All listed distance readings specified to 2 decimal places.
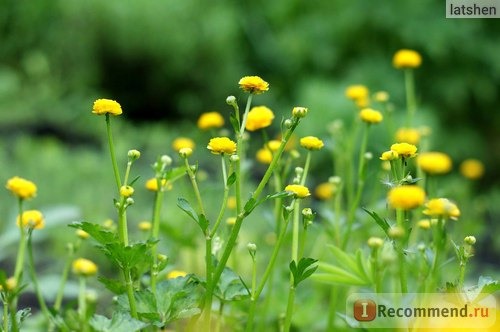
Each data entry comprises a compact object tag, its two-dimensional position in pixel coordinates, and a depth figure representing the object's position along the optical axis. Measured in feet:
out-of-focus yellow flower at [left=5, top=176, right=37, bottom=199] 4.29
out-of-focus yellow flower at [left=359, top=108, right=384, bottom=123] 4.78
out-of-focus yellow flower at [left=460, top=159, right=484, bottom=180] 7.28
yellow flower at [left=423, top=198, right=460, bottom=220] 3.90
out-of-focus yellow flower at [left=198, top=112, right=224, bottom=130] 4.93
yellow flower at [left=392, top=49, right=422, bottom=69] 5.28
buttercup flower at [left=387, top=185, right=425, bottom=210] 3.85
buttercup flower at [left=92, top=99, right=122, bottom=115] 4.17
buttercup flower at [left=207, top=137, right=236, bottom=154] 4.13
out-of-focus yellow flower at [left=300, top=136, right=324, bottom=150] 4.39
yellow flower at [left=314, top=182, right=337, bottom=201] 6.06
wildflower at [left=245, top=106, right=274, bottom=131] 4.45
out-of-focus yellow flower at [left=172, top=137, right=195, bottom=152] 4.89
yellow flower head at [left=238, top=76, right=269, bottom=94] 4.17
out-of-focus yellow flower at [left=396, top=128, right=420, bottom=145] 5.10
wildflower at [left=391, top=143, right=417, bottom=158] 4.13
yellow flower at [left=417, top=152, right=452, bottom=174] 3.91
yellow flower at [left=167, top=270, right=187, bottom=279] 4.59
